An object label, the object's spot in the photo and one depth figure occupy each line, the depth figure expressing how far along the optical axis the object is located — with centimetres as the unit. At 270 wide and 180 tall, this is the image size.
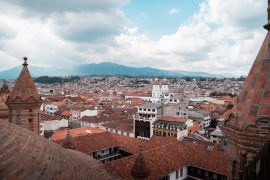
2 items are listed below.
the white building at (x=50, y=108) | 11145
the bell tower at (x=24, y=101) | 2327
